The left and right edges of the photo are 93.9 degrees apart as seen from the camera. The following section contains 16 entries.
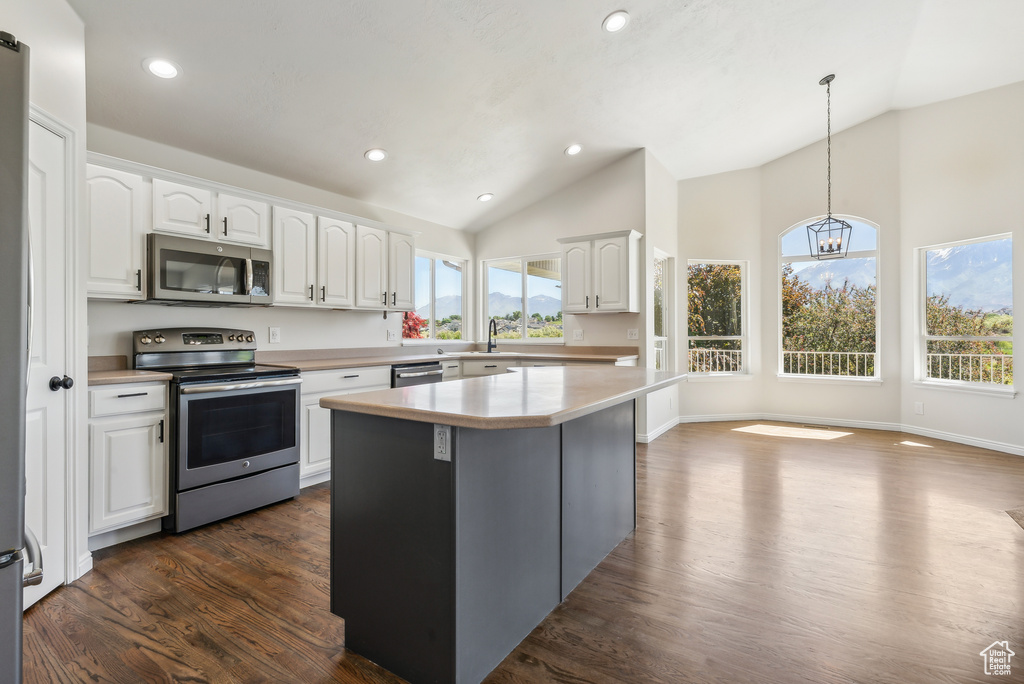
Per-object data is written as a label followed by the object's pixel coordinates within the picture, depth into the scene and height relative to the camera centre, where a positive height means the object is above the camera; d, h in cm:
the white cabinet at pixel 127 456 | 244 -59
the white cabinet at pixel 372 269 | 418 +67
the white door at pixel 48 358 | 199 -5
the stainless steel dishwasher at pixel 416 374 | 409 -27
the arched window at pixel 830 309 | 561 +39
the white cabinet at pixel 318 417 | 340 -52
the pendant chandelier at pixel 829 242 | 457 +96
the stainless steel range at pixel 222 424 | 270 -49
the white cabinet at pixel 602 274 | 479 +71
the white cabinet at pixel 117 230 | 266 +66
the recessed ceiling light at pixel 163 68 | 265 +156
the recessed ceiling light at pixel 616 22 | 308 +210
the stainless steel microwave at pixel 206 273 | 287 +47
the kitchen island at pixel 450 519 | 145 -60
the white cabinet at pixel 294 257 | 356 +67
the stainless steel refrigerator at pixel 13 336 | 83 +2
